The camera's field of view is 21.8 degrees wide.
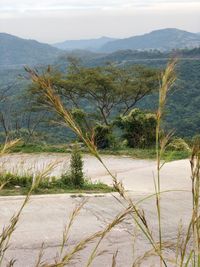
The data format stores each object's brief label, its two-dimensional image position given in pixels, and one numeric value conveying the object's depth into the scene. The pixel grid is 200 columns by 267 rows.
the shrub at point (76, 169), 7.54
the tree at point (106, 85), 26.47
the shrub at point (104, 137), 15.15
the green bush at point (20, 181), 6.88
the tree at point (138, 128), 15.55
